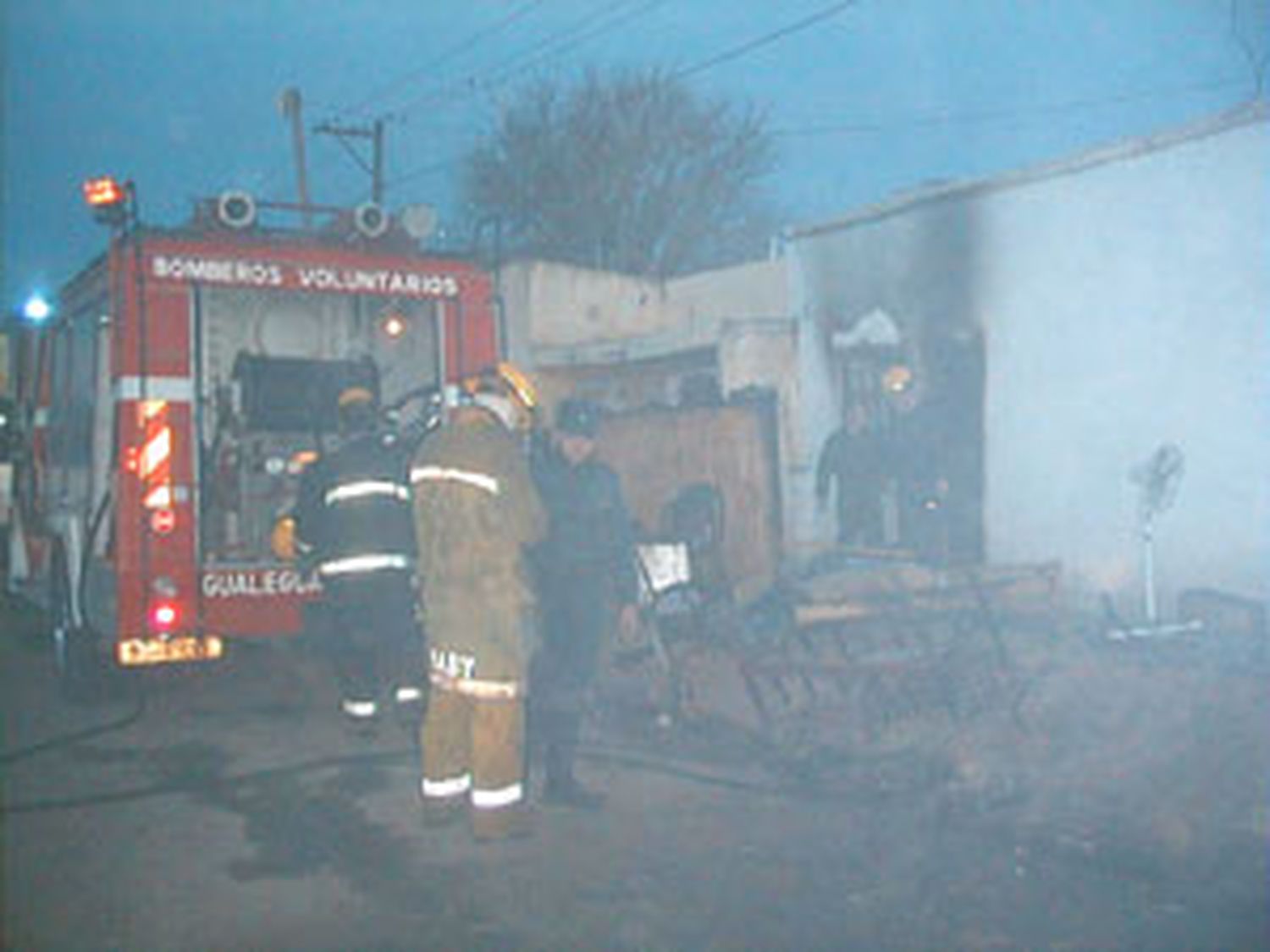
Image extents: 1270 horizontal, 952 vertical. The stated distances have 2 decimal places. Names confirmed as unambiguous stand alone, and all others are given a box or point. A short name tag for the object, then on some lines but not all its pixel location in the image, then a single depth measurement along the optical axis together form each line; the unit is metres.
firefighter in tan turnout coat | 5.78
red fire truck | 8.26
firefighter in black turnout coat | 7.16
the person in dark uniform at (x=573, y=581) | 6.53
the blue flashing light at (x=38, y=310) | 10.83
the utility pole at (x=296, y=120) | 27.53
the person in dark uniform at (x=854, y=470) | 10.99
